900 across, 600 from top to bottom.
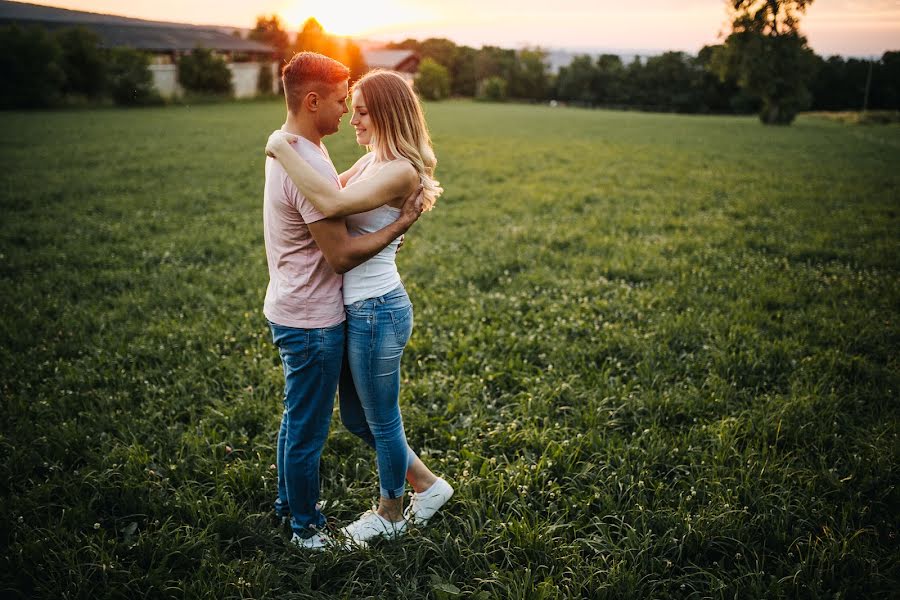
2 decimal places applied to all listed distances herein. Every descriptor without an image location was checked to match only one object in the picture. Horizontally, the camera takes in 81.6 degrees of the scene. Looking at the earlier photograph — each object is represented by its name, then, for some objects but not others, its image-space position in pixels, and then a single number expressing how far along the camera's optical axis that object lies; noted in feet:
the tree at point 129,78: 148.97
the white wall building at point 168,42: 187.32
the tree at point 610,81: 326.85
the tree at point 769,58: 171.83
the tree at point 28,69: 130.21
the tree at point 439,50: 398.21
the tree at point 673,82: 298.76
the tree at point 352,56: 254.27
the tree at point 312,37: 261.03
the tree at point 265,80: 220.23
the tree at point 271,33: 303.48
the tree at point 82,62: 146.61
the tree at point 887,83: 210.79
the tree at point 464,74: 387.34
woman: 8.52
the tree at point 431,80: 303.48
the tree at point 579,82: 338.95
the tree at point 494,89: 334.85
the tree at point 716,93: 288.30
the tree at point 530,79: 360.89
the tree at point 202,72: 182.09
